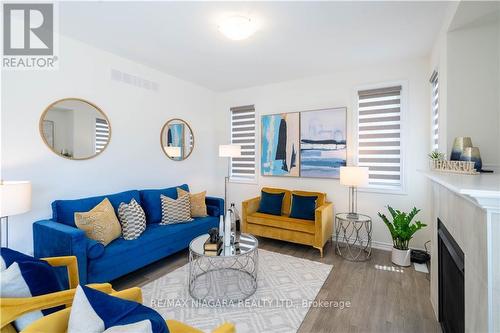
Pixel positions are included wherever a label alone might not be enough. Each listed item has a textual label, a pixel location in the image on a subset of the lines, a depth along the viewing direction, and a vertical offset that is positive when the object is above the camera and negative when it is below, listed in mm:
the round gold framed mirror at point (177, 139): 3916 +469
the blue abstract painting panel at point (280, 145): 4098 +393
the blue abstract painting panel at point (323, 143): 3701 +394
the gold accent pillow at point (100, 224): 2307 -587
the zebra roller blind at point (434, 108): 2736 +719
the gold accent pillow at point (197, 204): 3510 -572
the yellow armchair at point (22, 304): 962 -631
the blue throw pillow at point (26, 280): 1058 -577
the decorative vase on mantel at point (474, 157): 1609 +69
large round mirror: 2621 +448
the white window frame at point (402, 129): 3281 +533
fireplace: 1358 -784
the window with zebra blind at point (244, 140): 4625 +536
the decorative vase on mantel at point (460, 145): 1737 +163
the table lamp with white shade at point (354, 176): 3141 -128
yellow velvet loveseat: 3219 -849
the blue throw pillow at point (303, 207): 3467 -610
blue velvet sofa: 2104 -796
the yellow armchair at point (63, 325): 892 -654
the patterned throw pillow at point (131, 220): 2629 -626
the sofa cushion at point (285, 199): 3924 -551
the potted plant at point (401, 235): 2848 -840
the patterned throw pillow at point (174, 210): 3178 -614
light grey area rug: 1934 -1274
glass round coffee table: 2293 -1250
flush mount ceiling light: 2215 +1344
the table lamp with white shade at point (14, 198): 1812 -258
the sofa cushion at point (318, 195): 3576 -447
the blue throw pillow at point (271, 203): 3773 -602
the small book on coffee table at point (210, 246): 2264 -782
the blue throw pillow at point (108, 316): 844 -578
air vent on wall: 3197 +1255
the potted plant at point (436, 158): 2008 +78
